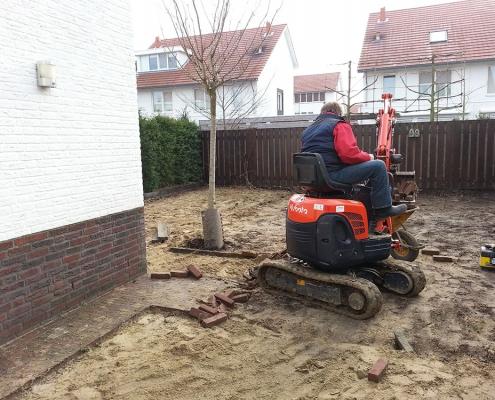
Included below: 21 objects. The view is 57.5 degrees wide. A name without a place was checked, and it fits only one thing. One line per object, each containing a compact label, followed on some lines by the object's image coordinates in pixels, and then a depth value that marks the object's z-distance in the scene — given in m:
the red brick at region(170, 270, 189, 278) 5.64
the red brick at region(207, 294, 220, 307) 4.62
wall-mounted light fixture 3.96
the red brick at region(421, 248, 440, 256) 6.52
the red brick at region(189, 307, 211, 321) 4.32
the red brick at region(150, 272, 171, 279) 5.54
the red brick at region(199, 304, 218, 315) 4.38
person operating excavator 4.39
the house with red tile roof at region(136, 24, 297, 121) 25.83
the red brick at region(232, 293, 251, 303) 4.82
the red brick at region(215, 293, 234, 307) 4.68
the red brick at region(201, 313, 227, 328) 4.17
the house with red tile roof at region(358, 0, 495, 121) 22.78
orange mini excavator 4.37
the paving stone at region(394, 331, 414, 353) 3.68
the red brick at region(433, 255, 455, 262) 6.16
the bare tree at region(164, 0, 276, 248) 6.52
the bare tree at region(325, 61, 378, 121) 15.57
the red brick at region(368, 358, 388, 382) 3.20
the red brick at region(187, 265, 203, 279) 5.56
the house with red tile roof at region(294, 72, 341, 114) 47.84
